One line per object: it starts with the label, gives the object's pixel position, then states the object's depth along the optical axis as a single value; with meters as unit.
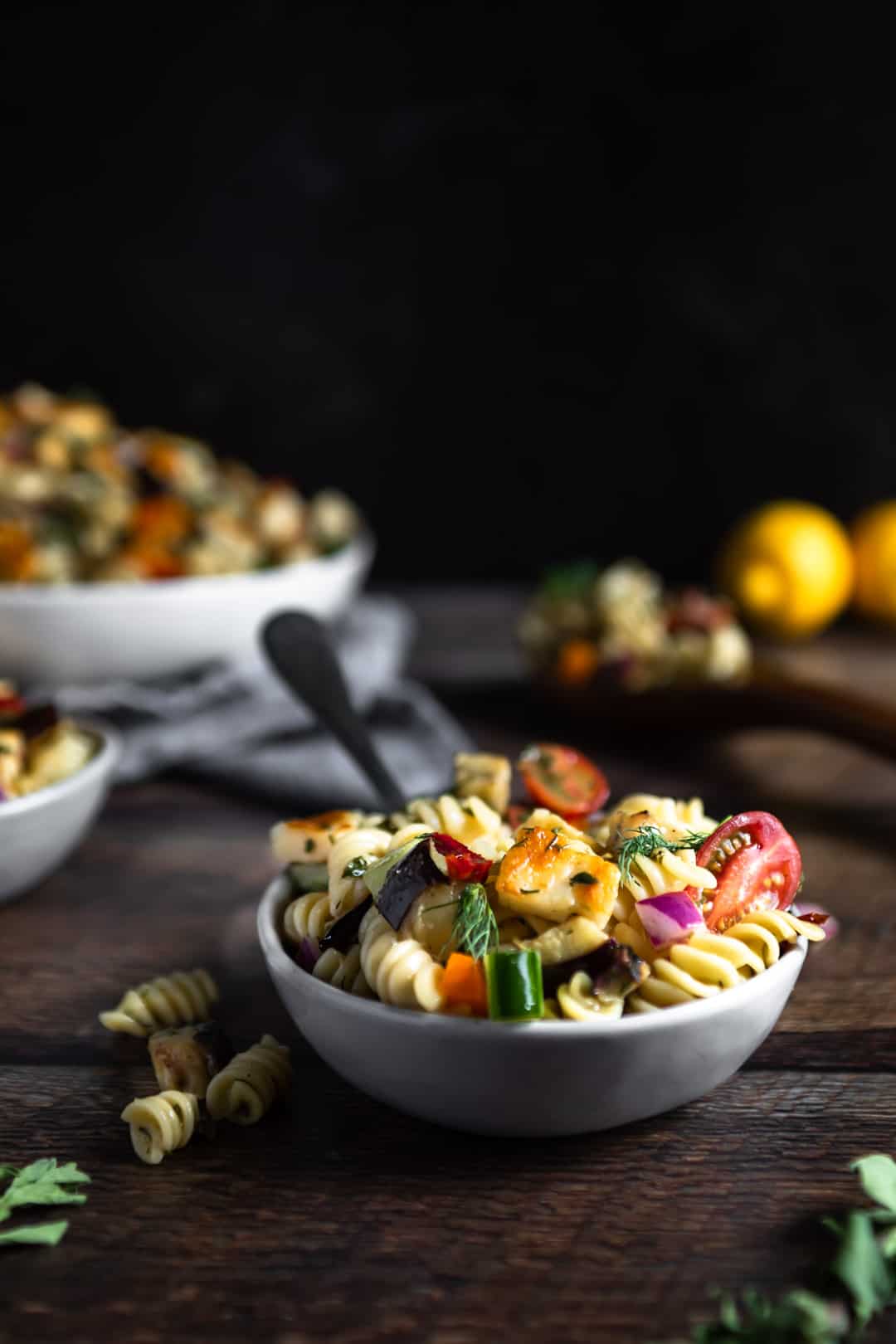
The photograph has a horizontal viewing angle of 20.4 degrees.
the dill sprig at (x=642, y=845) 0.54
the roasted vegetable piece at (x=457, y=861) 0.53
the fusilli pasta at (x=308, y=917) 0.55
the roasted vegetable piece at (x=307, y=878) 0.58
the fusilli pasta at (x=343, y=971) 0.54
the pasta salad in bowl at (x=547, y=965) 0.51
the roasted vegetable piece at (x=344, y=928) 0.54
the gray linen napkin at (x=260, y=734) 0.77
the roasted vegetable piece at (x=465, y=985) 0.52
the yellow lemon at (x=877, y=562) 1.10
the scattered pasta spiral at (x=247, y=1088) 0.55
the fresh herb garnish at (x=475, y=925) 0.52
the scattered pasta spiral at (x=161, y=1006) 0.59
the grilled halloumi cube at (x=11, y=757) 0.65
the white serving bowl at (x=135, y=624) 0.80
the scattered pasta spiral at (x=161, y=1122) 0.53
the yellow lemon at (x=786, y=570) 1.05
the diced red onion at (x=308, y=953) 0.55
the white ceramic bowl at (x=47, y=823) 0.64
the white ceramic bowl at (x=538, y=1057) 0.51
